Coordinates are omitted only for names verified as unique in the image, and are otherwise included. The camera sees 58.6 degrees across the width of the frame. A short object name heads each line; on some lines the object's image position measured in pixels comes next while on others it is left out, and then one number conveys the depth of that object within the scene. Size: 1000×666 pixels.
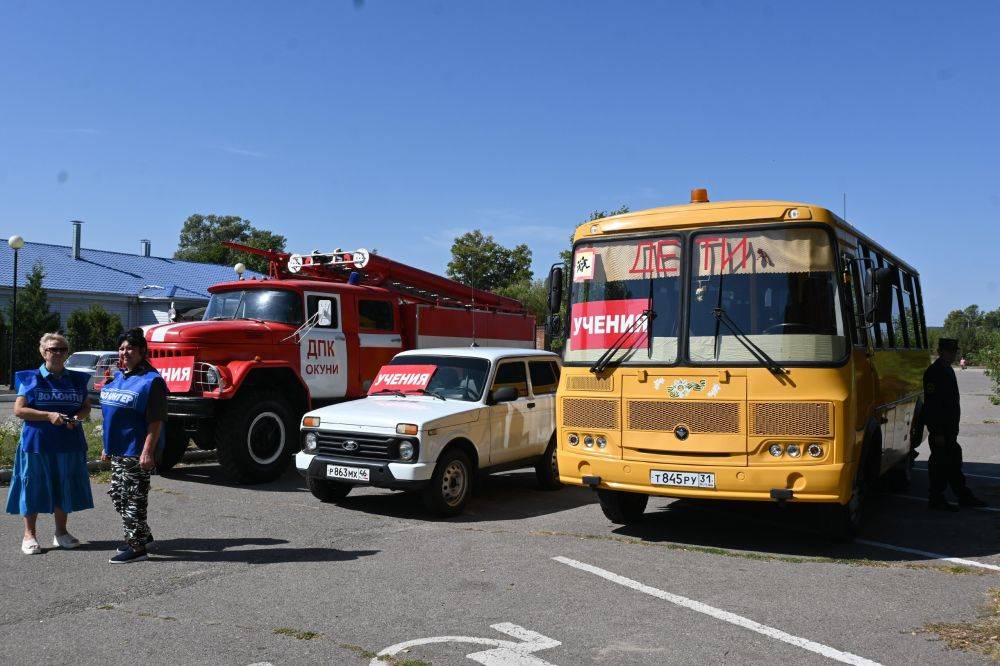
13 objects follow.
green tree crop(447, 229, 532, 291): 58.75
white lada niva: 8.84
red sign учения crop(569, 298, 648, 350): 7.89
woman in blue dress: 6.97
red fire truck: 10.95
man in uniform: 9.70
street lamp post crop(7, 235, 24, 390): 26.47
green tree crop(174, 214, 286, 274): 87.06
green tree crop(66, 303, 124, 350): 35.38
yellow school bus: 7.11
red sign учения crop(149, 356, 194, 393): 10.94
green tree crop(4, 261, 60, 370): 33.00
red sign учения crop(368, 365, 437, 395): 10.27
